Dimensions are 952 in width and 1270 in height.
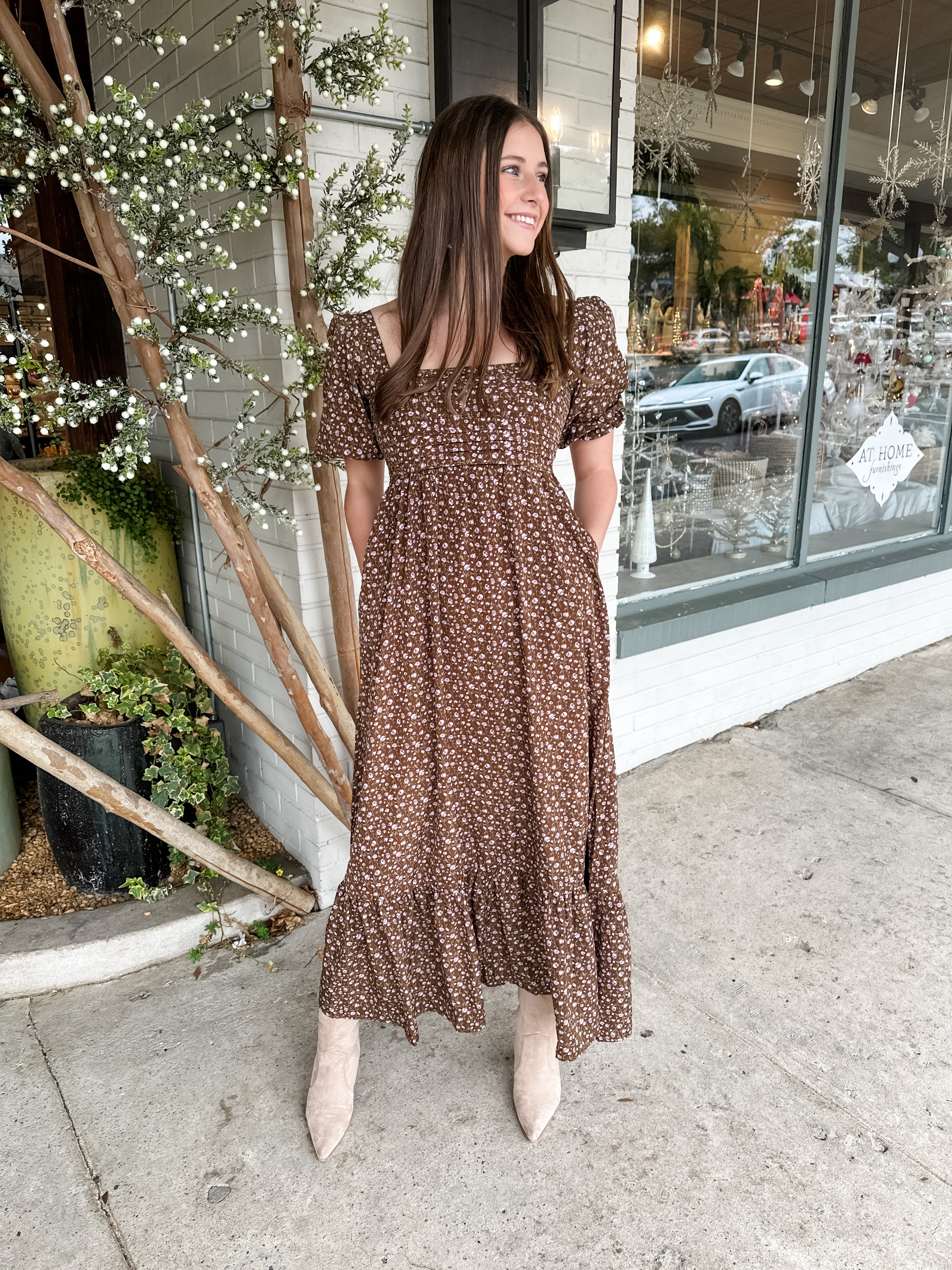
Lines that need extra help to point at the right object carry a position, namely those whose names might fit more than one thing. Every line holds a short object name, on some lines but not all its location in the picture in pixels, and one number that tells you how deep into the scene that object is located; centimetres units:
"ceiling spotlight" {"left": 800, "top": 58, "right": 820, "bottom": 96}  341
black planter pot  234
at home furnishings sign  425
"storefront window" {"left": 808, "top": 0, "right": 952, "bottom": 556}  378
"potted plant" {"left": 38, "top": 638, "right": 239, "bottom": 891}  235
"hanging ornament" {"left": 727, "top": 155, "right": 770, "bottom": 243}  339
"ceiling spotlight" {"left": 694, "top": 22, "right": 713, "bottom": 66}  317
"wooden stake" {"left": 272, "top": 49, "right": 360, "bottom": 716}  181
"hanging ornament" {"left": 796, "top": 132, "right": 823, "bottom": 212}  348
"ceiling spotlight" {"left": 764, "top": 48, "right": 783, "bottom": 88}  334
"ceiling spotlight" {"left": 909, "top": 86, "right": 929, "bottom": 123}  399
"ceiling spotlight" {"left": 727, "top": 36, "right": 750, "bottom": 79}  328
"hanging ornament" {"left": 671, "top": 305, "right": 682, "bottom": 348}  329
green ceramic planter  259
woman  150
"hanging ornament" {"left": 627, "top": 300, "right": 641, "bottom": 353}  313
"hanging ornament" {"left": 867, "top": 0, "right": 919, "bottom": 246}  388
